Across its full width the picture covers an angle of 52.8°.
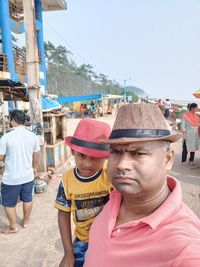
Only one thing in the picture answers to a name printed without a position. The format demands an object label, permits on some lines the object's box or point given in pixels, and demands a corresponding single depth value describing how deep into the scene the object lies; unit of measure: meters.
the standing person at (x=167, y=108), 14.94
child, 1.23
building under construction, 4.28
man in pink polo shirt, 0.67
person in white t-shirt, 2.74
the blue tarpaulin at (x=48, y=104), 4.94
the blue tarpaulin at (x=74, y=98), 14.91
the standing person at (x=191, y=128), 5.18
